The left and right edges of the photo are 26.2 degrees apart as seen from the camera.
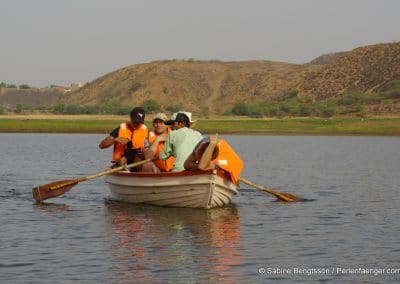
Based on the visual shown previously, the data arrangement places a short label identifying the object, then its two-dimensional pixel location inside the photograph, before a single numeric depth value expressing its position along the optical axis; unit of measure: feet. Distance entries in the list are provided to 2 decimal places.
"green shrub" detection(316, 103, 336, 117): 289.55
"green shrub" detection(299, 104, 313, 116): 294.25
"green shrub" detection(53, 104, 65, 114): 363.33
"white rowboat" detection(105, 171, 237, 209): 63.87
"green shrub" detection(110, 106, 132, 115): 342.60
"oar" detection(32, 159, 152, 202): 73.51
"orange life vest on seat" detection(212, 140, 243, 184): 65.15
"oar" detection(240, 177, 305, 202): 73.91
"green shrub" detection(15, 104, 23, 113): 350.64
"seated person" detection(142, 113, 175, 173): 67.41
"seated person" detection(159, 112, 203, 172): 64.69
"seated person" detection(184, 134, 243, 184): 61.77
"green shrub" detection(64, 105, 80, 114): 366.10
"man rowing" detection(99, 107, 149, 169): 70.59
